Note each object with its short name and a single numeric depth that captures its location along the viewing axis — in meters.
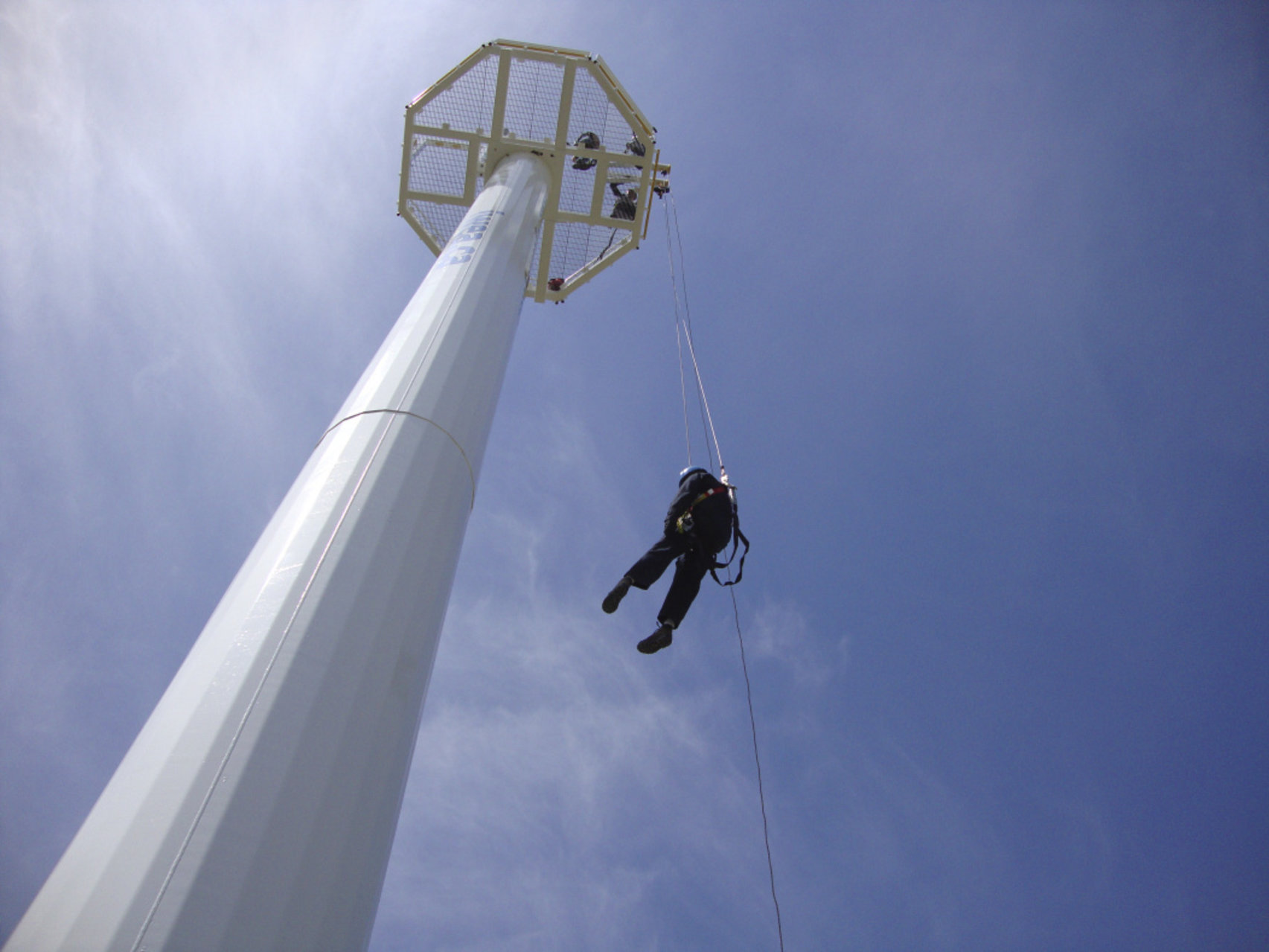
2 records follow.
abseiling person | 7.35
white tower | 2.24
